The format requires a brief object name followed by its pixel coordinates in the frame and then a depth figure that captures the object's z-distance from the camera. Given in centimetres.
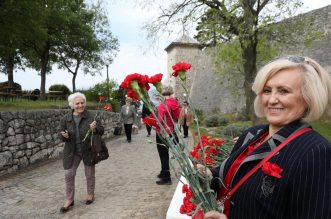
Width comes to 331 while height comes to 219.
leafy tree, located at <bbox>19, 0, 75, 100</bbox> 2067
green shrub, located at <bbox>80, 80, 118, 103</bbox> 2139
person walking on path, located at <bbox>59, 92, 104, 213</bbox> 485
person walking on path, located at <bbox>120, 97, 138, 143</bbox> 1200
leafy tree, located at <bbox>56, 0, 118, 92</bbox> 2353
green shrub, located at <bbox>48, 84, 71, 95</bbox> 2884
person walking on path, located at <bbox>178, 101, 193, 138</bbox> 902
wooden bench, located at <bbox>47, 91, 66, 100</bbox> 2317
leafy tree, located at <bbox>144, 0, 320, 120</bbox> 1129
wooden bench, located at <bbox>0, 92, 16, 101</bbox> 1456
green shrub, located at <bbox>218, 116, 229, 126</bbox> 1682
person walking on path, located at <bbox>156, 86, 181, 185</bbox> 561
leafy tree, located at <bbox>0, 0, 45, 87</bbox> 1029
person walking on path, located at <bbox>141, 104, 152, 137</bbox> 1256
